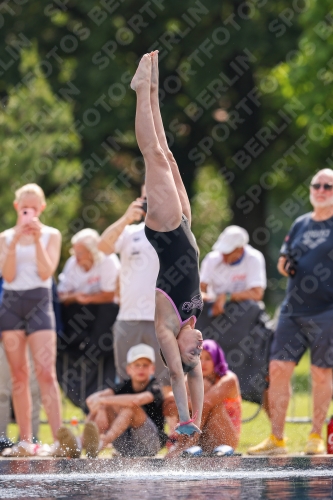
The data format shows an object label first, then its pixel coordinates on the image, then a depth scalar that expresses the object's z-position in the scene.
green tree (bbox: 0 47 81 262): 52.09
